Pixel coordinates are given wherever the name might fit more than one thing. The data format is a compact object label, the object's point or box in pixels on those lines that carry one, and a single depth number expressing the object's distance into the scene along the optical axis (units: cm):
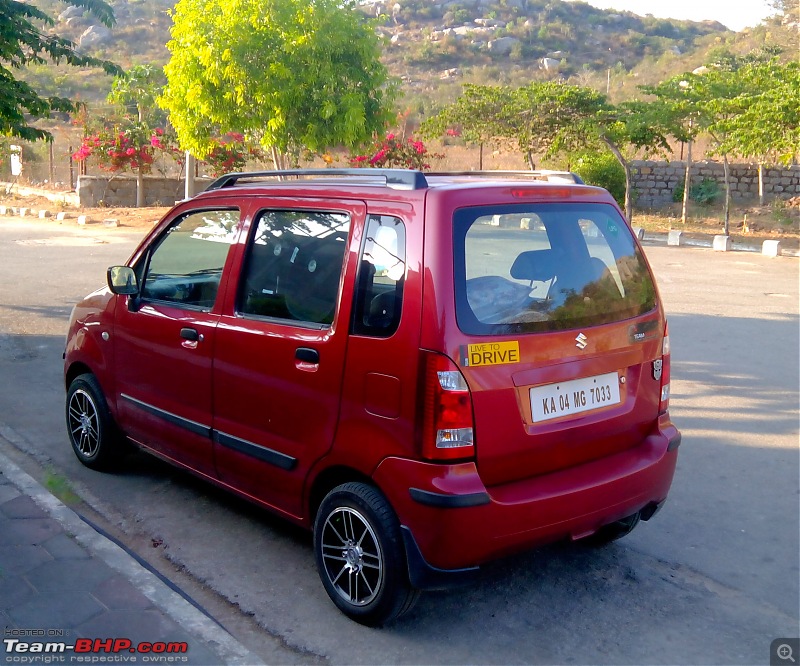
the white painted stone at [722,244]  2041
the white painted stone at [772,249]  1939
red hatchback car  325
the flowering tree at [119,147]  2675
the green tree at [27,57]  911
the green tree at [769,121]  1944
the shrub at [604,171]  2708
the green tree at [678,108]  2320
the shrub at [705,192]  2817
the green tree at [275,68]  1697
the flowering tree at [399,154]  2644
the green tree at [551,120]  2434
